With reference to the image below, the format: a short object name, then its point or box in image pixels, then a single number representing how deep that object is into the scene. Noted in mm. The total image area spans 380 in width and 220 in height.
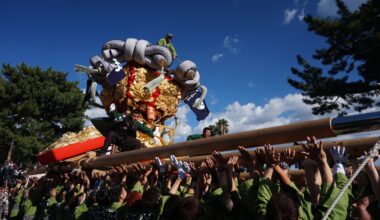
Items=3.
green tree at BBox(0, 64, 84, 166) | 26531
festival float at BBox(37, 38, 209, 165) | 9819
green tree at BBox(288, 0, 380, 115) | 12219
